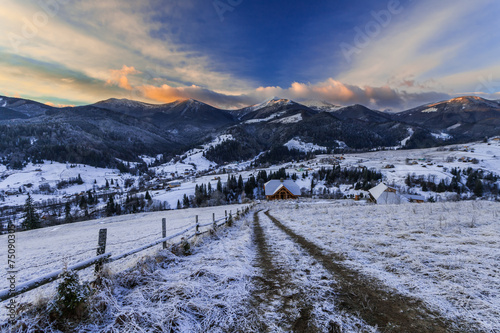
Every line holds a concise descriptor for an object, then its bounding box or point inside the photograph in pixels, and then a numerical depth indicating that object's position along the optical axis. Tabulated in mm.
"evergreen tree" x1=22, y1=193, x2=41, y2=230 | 56000
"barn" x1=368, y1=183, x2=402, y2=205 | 53156
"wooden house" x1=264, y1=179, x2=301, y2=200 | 77812
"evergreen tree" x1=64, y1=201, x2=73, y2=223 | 84062
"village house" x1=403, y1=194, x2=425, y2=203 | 68256
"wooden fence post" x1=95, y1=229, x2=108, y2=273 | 5496
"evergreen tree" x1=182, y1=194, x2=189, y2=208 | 102625
